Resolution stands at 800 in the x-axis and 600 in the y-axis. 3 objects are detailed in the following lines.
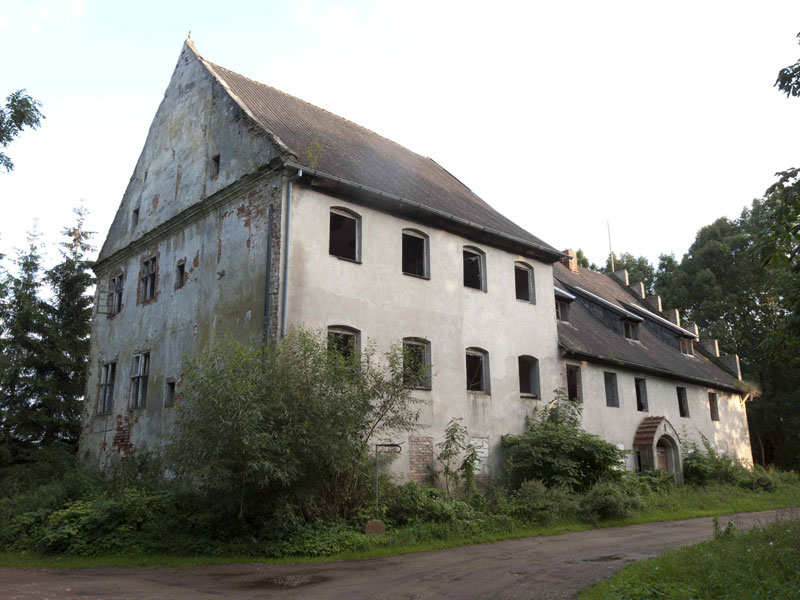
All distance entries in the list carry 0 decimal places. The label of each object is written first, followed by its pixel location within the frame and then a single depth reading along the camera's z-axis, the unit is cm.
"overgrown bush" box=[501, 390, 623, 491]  1782
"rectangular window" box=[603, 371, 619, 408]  2377
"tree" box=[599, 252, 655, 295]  4467
